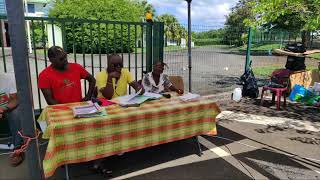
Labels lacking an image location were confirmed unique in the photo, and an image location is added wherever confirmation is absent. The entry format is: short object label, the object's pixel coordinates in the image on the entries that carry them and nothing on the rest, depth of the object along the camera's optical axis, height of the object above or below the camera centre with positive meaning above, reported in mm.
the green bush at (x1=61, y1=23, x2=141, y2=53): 12307 +972
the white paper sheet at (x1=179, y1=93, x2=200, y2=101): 3048 -577
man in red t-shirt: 2889 -313
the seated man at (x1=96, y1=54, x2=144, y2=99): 3222 -348
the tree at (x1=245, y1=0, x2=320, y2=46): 5146 +1101
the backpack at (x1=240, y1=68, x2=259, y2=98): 5875 -794
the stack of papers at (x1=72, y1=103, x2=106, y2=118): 2393 -605
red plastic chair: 5073 -716
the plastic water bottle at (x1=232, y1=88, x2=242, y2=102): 5712 -1023
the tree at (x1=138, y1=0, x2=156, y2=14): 41300 +9493
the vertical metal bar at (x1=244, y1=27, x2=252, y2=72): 6182 +92
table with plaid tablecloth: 2259 -831
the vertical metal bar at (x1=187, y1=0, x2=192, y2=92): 4320 +428
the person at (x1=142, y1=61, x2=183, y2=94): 3686 -451
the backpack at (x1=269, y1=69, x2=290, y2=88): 5347 -568
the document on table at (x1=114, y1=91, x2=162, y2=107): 2777 -563
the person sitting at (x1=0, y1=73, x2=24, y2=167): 2995 -651
